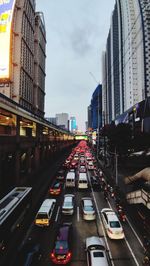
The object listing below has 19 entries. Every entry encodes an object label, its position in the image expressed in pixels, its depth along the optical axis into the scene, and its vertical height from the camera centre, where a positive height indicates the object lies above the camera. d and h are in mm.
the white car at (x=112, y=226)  16750 -7826
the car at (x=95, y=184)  32781 -7859
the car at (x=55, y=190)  29256 -7832
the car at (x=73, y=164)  53225 -7495
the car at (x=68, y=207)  21875 -7756
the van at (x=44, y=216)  19094 -7795
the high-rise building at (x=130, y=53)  131375 +59201
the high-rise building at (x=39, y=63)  71125 +28509
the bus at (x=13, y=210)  12438 -5487
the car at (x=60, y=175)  37381 -7570
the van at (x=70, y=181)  33250 -7417
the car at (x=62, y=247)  13508 -7913
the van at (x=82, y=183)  32375 -7507
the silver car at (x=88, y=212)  20531 -7816
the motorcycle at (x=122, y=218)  20534 -8376
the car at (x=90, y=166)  51369 -7708
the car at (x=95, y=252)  12573 -7882
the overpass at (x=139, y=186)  20156 -6437
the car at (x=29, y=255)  12553 -7931
